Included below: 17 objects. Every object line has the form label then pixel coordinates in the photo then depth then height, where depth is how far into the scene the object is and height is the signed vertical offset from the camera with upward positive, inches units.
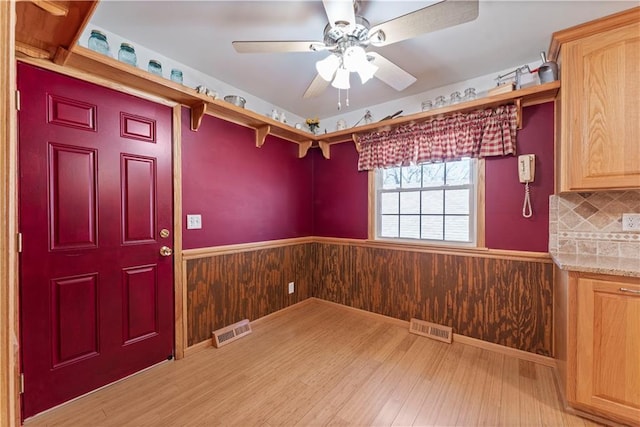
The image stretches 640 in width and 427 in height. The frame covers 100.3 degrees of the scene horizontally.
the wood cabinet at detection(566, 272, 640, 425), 57.3 -30.4
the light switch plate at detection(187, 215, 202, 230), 92.7 -3.7
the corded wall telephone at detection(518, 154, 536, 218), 85.7 +12.2
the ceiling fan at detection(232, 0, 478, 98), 49.9 +38.2
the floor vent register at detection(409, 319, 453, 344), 100.3 -46.4
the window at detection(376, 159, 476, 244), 103.9 +3.8
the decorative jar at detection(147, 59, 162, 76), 77.9 +42.3
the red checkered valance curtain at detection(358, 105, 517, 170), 90.7 +27.7
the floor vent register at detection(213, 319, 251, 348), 97.1 -46.3
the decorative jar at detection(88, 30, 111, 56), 67.0 +42.8
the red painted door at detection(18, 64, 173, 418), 62.5 -6.3
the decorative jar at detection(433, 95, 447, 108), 100.0 +41.0
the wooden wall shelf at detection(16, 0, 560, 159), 51.4 +36.4
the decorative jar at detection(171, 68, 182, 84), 82.6 +42.1
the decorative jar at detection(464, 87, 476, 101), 94.8 +41.7
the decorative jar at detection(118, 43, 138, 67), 71.3 +42.4
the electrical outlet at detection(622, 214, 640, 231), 72.1 -3.1
